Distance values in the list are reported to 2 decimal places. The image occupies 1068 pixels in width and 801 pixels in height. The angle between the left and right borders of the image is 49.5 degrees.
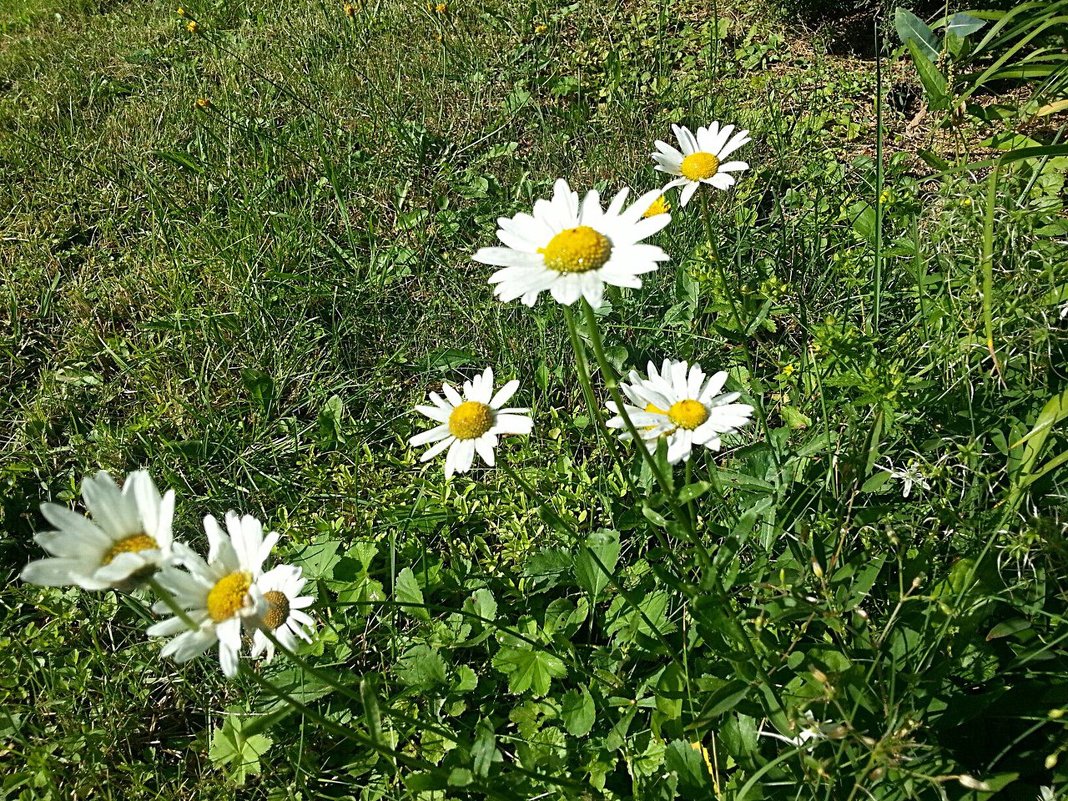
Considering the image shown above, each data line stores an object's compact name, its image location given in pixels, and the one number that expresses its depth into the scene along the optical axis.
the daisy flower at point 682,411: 0.36
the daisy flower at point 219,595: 0.29
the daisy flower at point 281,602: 0.35
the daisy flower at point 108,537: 0.27
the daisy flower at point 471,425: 0.38
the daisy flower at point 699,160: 0.44
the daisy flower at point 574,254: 0.31
